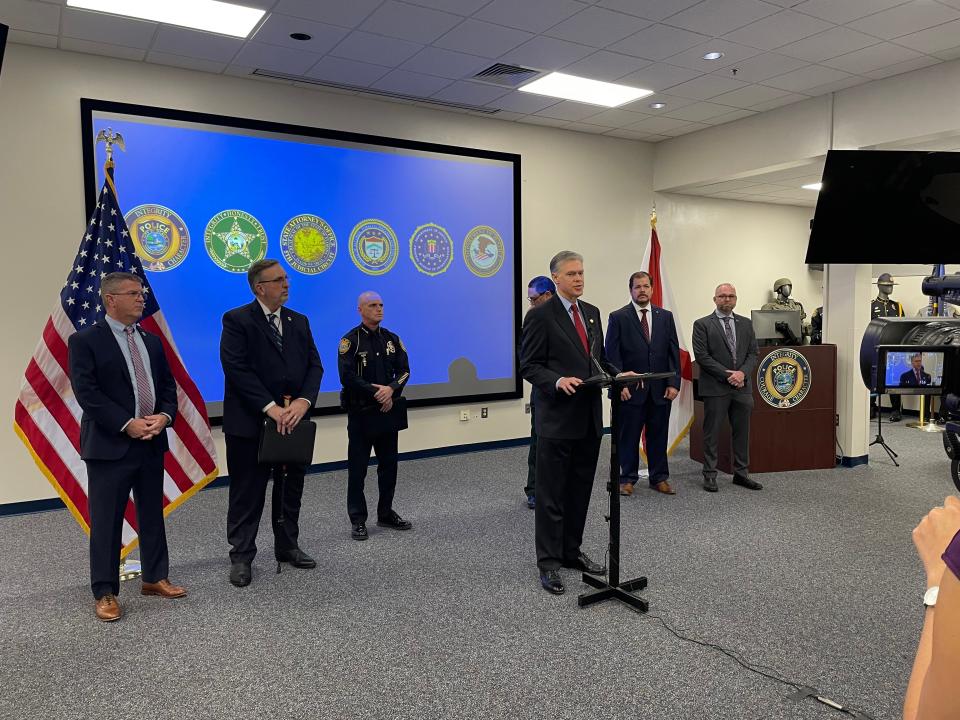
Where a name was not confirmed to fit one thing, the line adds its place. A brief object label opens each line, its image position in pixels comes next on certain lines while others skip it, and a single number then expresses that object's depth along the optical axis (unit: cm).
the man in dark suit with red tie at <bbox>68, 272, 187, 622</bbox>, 300
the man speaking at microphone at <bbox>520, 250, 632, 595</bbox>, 326
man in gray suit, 534
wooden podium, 575
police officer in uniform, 412
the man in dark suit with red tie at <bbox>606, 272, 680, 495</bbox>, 511
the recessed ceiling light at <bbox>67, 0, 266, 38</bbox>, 412
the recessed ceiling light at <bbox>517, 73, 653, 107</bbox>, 564
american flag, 337
